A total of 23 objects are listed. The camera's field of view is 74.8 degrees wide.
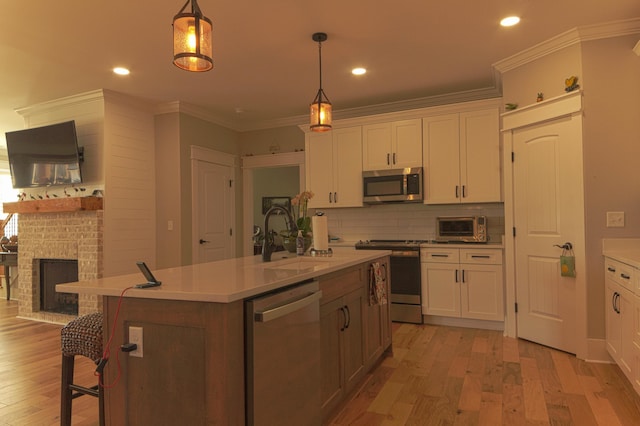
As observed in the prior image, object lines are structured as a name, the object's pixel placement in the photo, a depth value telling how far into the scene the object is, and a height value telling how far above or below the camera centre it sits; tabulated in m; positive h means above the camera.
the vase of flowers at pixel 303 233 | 3.06 -0.13
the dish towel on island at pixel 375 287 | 3.02 -0.53
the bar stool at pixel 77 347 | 2.11 -0.66
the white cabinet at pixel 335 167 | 5.12 +0.60
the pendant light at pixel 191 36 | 1.80 +0.79
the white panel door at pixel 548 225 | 3.45 -0.11
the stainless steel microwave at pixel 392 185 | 4.75 +0.33
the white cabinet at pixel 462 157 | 4.43 +0.61
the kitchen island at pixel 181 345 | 1.53 -0.49
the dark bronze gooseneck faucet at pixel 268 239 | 2.73 -0.15
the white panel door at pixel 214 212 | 5.60 +0.06
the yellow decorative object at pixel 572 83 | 3.43 +1.06
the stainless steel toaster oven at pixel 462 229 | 4.58 -0.18
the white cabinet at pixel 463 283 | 4.27 -0.73
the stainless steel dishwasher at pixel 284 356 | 1.61 -0.60
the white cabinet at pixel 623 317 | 2.60 -0.73
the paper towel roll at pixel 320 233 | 3.11 -0.13
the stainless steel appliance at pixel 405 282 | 4.59 -0.76
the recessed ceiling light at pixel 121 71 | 4.09 +1.46
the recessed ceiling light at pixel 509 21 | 3.16 +1.47
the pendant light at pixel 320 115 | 3.08 +0.74
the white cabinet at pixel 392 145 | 4.80 +0.81
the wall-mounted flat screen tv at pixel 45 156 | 4.80 +0.76
